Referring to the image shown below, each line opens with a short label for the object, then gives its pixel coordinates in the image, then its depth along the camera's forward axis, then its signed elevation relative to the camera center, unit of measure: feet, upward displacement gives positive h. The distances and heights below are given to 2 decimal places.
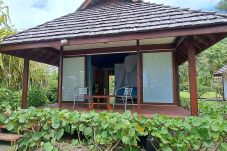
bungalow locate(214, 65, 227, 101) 64.53 +3.05
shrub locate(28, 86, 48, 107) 29.62 -1.43
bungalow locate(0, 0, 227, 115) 17.02 +4.20
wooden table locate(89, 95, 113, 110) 20.81 -1.69
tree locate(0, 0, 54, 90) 29.25 +3.02
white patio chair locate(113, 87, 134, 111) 21.00 -0.55
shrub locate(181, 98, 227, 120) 22.36 -2.63
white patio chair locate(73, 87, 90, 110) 24.12 -0.77
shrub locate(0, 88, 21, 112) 23.78 -1.17
